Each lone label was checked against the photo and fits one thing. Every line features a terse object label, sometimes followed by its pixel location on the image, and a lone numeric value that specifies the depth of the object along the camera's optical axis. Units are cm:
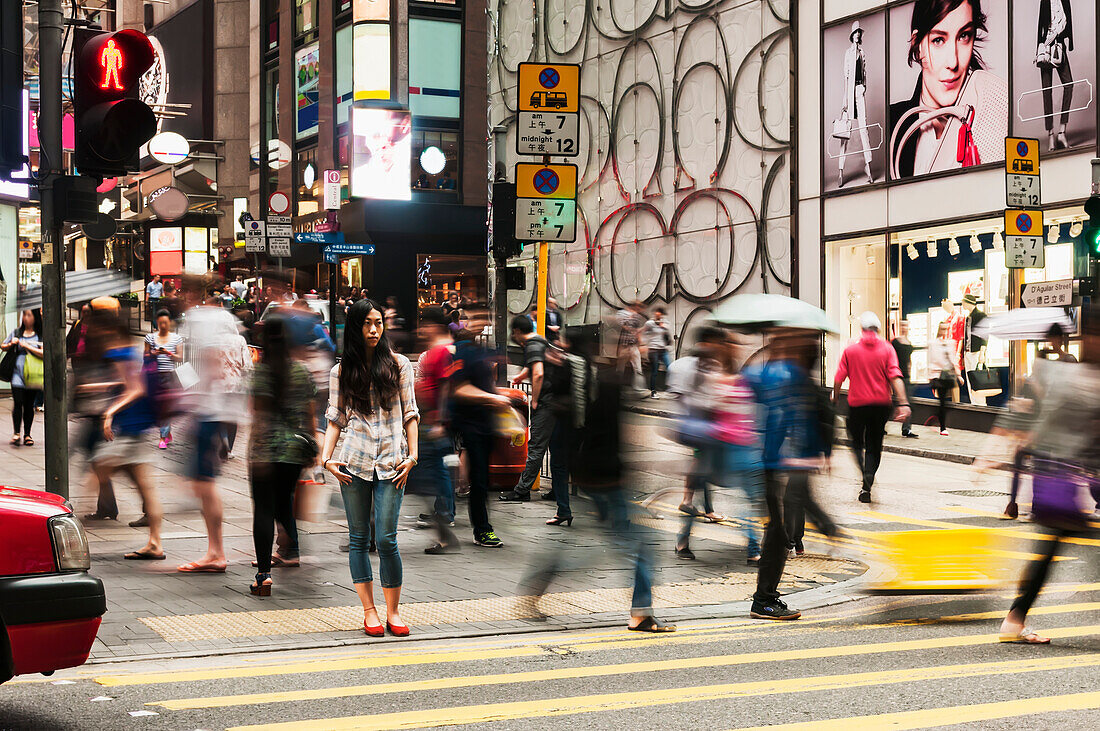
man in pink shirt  1395
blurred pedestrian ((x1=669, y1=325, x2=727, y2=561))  1036
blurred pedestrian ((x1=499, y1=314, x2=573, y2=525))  1205
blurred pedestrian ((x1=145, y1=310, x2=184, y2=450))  1464
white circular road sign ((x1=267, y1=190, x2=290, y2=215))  2906
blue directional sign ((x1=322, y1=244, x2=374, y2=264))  2822
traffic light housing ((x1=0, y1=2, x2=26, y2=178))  864
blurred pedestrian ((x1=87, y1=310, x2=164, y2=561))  980
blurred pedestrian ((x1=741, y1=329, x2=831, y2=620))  812
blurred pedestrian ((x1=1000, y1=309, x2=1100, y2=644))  729
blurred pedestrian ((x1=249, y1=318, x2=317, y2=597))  860
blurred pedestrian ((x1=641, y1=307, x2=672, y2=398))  2661
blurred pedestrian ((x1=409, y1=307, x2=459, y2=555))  1058
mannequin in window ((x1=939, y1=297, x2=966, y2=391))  2208
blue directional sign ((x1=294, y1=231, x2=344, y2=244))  2983
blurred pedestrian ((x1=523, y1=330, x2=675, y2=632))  779
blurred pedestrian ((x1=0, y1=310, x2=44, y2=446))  1633
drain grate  1518
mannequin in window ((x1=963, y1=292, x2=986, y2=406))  2178
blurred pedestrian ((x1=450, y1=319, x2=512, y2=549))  1085
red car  496
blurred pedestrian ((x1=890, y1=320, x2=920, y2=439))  2222
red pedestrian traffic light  727
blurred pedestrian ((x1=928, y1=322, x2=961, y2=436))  2117
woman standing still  754
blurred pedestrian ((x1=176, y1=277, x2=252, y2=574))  925
